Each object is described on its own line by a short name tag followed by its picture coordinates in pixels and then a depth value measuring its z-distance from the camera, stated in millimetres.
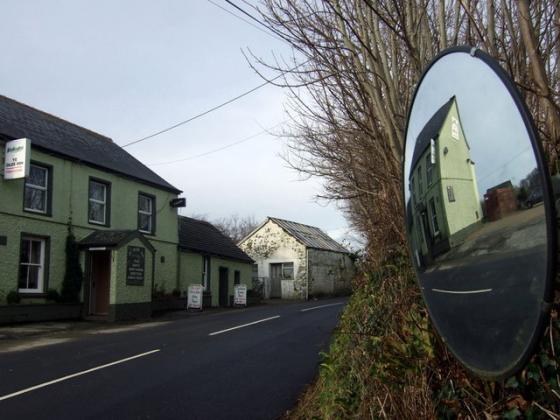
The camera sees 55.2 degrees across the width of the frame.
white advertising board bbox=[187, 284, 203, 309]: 23875
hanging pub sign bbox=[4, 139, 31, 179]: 16344
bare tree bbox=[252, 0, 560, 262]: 3720
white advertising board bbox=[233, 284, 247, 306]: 28812
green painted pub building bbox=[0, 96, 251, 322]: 17016
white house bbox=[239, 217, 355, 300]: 41094
